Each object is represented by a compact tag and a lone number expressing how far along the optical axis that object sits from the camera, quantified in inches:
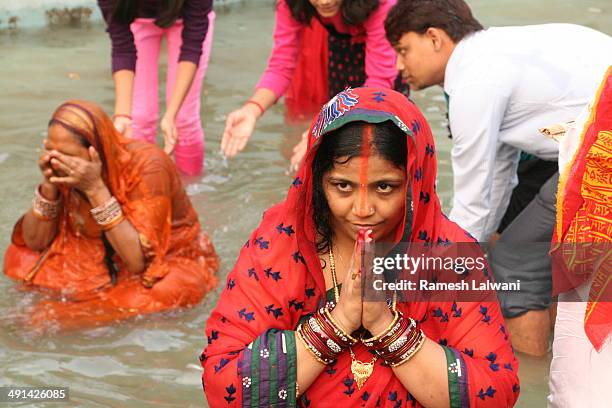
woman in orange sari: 162.6
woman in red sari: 100.0
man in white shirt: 148.0
